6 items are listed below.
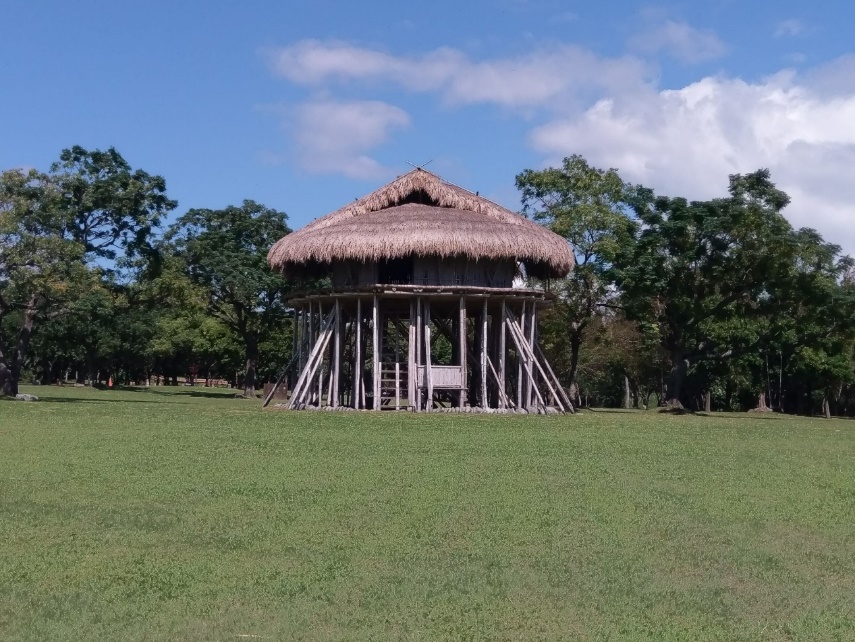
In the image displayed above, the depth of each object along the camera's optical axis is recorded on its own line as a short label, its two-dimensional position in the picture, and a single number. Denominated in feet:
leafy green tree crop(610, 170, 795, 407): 135.13
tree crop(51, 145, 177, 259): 126.93
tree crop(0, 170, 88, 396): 112.06
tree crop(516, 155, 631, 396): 143.64
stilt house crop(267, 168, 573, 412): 109.60
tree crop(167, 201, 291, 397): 179.22
